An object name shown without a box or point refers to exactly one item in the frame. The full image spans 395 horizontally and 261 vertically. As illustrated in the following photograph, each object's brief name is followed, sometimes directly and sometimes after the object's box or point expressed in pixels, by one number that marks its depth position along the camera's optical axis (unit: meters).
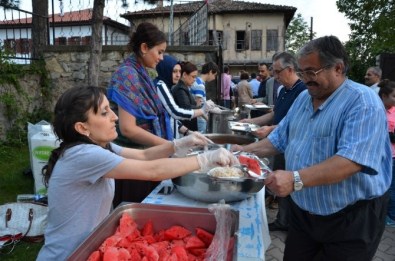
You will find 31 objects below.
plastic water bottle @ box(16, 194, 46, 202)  3.34
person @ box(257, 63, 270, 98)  7.94
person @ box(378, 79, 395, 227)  3.64
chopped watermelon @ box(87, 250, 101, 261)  1.15
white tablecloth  1.38
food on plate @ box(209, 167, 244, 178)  1.62
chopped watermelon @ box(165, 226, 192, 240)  1.40
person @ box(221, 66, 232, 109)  8.75
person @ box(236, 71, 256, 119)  8.84
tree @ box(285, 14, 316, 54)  43.44
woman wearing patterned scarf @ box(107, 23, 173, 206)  2.17
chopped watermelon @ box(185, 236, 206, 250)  1.34
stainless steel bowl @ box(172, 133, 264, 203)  1.63
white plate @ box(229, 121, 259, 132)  3.15
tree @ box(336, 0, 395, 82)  15.03
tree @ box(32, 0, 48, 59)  6.38
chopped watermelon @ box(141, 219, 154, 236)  1.45
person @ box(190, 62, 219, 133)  4.93
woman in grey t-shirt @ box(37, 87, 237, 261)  1.40
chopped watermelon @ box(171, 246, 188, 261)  1.25
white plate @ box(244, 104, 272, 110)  5.32
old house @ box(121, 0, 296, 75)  27.31
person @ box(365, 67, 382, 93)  5.72
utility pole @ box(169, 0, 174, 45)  8.67
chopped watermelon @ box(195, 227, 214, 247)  1.38
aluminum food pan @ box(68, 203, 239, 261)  1.43
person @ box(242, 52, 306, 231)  2.97
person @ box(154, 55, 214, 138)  2.97
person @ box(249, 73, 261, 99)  10.72
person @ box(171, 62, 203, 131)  4.18
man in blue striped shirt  1.42
